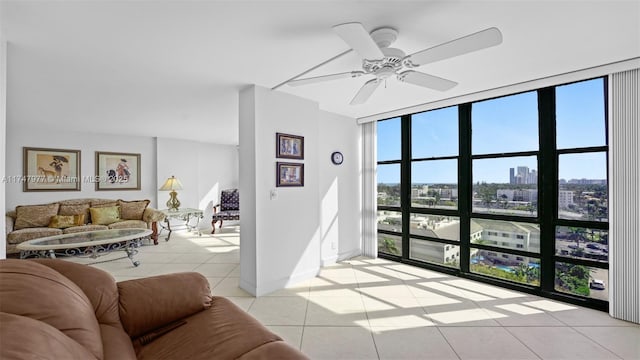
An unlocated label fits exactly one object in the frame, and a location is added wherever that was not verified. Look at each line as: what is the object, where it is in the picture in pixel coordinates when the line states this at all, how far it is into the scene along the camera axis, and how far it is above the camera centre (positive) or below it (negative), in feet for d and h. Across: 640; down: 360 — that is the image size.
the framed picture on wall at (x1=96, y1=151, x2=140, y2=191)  18.52 +0.81
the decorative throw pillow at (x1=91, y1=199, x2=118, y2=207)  17.35 -1.36
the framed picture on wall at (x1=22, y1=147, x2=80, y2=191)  16.22 +0.83
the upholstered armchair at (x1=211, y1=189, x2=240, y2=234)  22.99 -1.77
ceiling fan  4.73 +2.63
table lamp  19.34 -0.46
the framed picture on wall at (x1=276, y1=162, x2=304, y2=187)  10.25 +0.30
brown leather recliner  2.93 -2.15
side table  18.91 -2.67
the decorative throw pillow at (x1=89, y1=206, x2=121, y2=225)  16.52 -2.11
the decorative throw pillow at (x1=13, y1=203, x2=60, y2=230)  14.76 -1.89
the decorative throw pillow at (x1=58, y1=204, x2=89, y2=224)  16.27 -1.70
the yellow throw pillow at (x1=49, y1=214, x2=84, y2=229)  15.19 -2.26
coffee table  11.21 -2.66
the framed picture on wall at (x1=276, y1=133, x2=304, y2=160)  10.25 +1.40
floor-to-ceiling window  9.00 -0.41
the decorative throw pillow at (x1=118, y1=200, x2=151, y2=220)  17.79 -1.85
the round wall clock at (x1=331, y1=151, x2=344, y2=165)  13.64 +1.21
